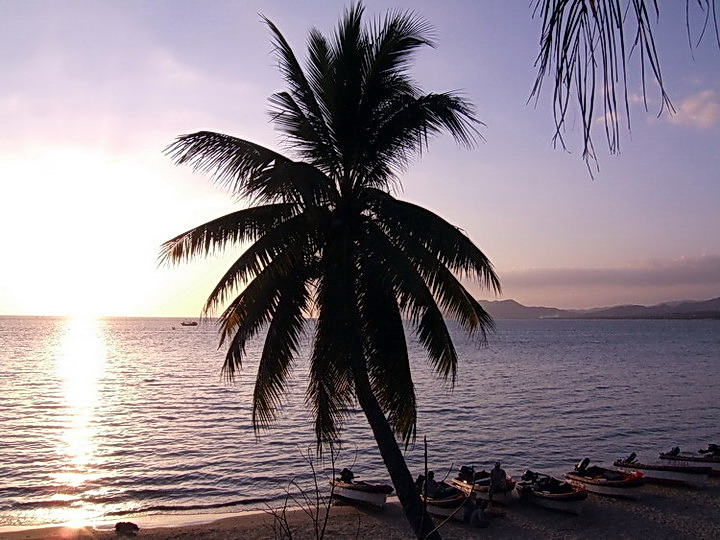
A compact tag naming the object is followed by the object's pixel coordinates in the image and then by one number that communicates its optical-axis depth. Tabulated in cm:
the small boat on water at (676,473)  2031
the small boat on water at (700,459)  2172
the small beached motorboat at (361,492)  1847
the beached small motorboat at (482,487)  1856
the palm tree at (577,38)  173
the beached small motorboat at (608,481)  1911
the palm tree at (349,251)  949
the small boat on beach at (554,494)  1775
